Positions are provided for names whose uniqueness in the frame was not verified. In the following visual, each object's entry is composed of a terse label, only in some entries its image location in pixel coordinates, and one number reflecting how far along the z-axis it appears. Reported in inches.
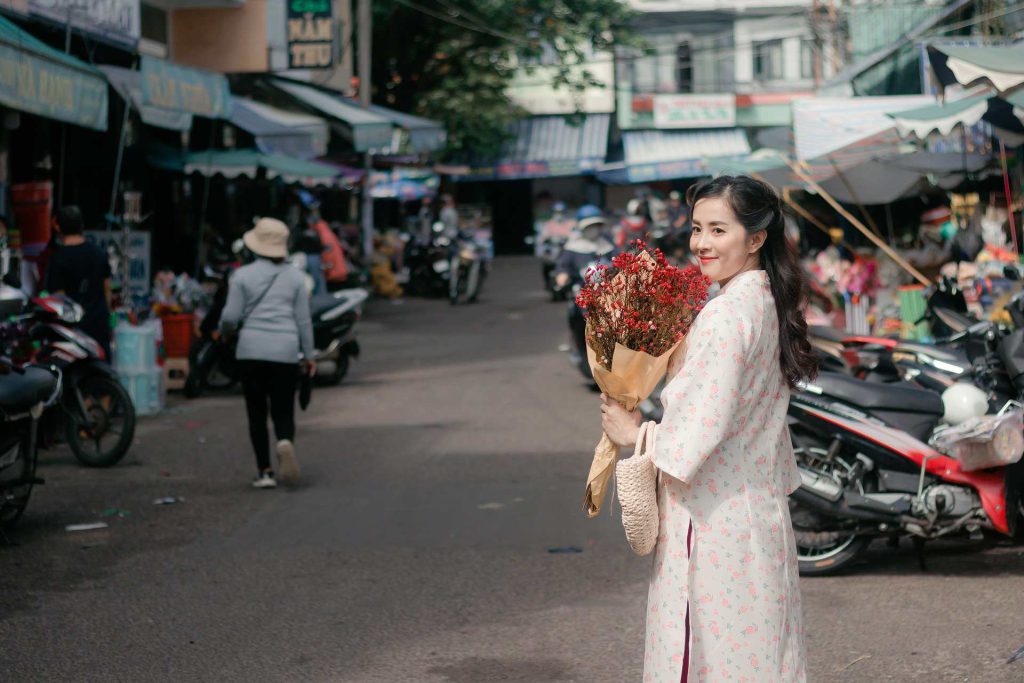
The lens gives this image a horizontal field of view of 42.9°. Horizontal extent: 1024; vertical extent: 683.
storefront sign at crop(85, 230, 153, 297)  521.7
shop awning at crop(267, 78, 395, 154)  779.4
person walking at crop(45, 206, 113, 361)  406.0
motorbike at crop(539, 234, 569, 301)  1058.7
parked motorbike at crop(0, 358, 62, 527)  269.3
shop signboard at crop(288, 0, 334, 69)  745.0
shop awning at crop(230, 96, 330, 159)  624.1
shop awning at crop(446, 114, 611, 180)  1598.2
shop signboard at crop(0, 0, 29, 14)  423.2
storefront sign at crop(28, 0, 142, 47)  456.4
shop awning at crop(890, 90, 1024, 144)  401.1
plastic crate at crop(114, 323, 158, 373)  458.9
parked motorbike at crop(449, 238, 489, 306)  999.0
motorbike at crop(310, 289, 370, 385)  529.0
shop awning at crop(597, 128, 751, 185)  1550.2
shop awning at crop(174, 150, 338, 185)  608.1
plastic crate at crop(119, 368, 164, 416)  462.0
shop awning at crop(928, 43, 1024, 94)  321.7
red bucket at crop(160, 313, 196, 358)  518.3
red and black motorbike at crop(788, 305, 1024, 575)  233.6
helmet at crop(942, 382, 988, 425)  244.8
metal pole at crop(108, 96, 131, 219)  436.4
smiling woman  119.3
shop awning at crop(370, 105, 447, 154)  914.1
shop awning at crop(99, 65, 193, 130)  456.7
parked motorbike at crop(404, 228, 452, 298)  1059.3
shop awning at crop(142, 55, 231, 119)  475.2
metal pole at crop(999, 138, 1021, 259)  419.3
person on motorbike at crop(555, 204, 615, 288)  553.9
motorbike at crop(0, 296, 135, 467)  350.9
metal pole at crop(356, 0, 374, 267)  1011.9
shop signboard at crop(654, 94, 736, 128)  1628.3
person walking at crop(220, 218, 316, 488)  331.0
